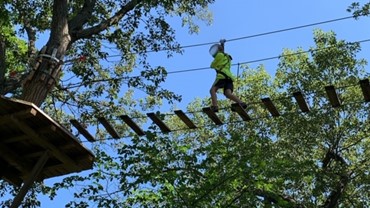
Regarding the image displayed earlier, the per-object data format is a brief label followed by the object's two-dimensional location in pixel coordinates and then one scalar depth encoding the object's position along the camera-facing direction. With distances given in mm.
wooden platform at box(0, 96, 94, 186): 6004
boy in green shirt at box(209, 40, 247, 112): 8109
